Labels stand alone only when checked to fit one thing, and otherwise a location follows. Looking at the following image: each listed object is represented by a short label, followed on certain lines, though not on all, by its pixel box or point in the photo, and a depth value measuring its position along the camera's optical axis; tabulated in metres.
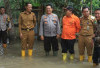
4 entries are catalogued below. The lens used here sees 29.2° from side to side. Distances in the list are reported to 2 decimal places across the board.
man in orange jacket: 6.00
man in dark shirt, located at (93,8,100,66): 5.05
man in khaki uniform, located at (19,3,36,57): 6.60
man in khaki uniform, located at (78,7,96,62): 5.68
